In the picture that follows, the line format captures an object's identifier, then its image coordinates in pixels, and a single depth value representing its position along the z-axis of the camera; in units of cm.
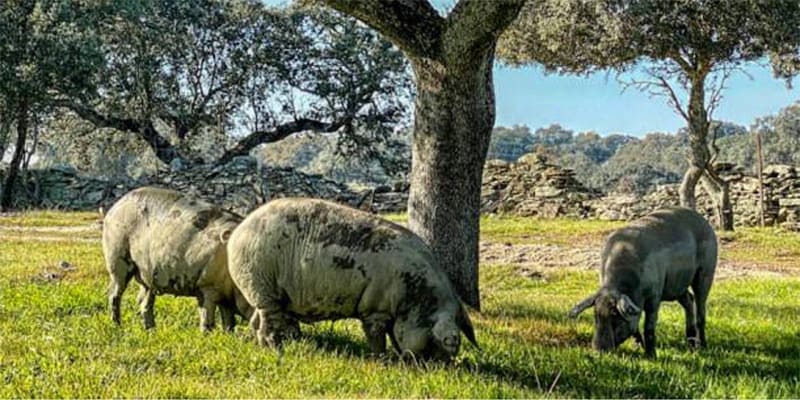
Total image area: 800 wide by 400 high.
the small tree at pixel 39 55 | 2716
